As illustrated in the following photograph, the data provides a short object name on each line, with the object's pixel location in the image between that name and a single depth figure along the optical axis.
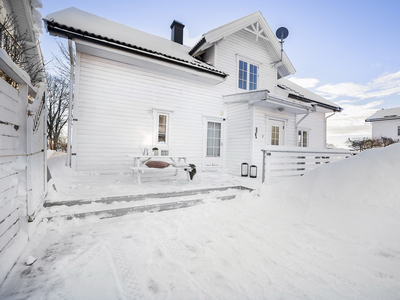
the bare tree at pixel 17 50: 5.12
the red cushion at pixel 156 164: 4.70
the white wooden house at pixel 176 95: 5.42
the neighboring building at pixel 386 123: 19.47
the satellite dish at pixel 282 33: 9.07
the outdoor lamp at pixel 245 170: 6.76
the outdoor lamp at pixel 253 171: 6.63
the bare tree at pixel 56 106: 16.78
